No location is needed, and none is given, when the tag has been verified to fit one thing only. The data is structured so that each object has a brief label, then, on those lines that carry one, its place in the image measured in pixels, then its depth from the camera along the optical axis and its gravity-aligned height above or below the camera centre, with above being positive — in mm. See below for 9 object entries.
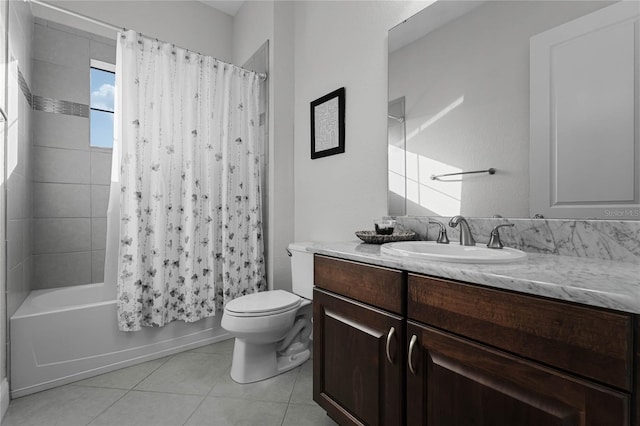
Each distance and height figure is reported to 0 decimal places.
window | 2564 +918
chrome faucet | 1231 -78
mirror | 1006 +392
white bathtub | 1654 -802
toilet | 1710 -665
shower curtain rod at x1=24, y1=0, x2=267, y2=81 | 1752 +1153
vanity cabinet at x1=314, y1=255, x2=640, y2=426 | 600 -362
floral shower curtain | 1946 +180
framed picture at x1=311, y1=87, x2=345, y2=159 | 1995 +607
